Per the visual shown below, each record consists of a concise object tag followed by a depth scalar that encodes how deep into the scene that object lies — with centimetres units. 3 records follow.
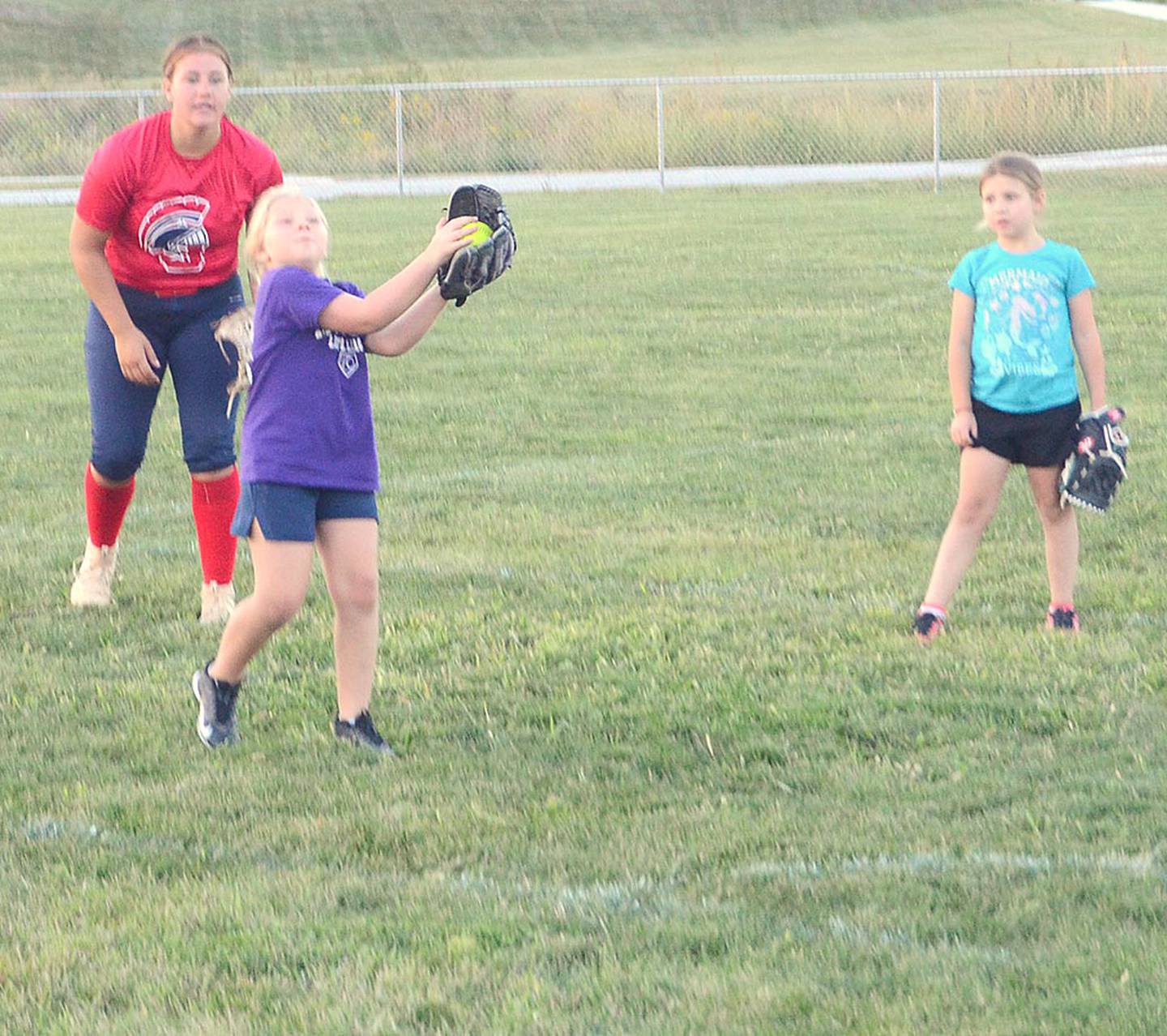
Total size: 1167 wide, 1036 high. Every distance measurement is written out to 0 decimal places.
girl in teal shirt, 1105
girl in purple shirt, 892
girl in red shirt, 1131
